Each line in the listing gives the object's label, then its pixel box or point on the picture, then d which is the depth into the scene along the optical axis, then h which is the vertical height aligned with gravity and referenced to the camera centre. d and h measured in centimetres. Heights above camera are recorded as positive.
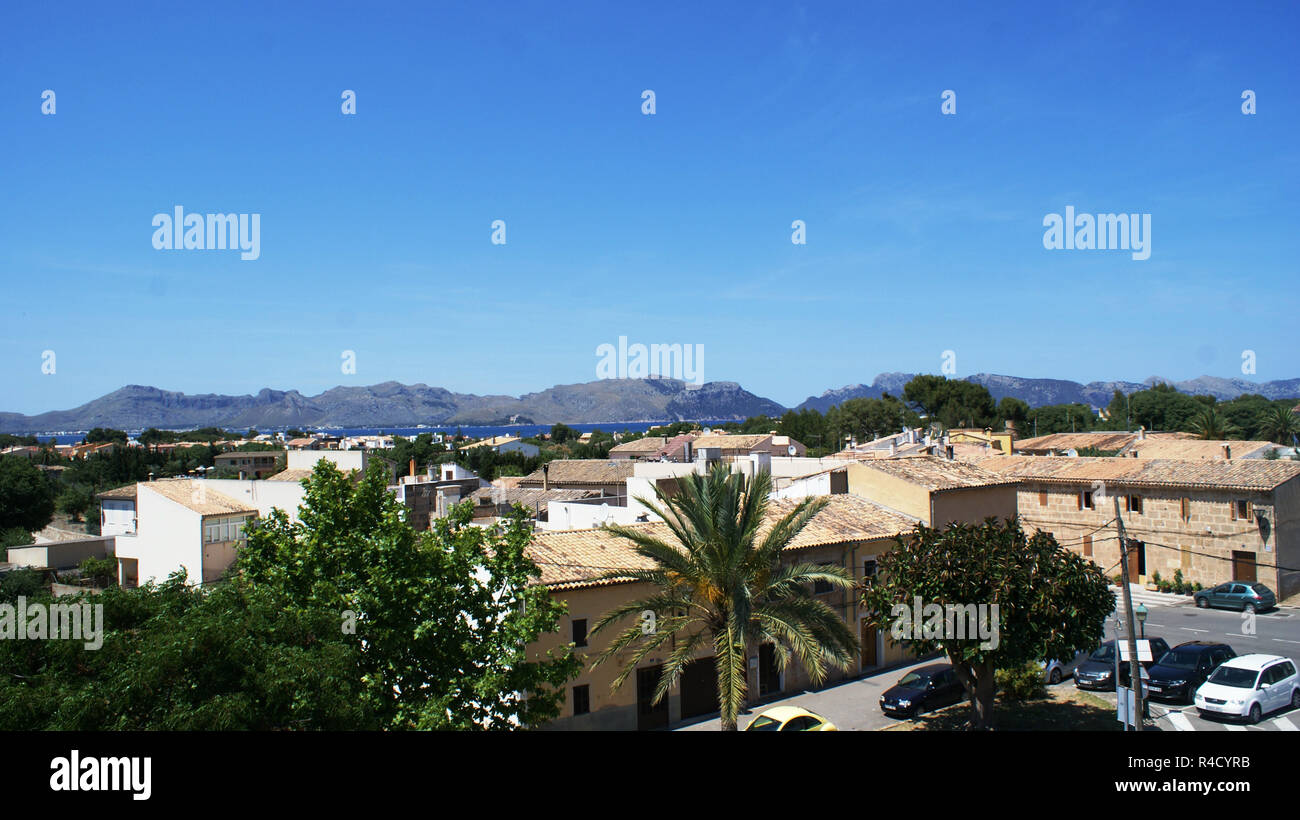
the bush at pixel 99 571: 5106 -856
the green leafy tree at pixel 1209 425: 7400 -130
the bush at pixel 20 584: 4169 -769
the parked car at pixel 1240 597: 3478 -796
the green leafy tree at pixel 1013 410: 10662 +61
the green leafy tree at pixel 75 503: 8731 -722
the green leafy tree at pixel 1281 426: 7606 -162
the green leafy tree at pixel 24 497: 6944 -524
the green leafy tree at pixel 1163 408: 11919 +44
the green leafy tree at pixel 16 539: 6094 -764
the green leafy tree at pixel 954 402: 10069 +171
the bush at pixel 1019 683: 2350 -761
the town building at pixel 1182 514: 3653 -494
